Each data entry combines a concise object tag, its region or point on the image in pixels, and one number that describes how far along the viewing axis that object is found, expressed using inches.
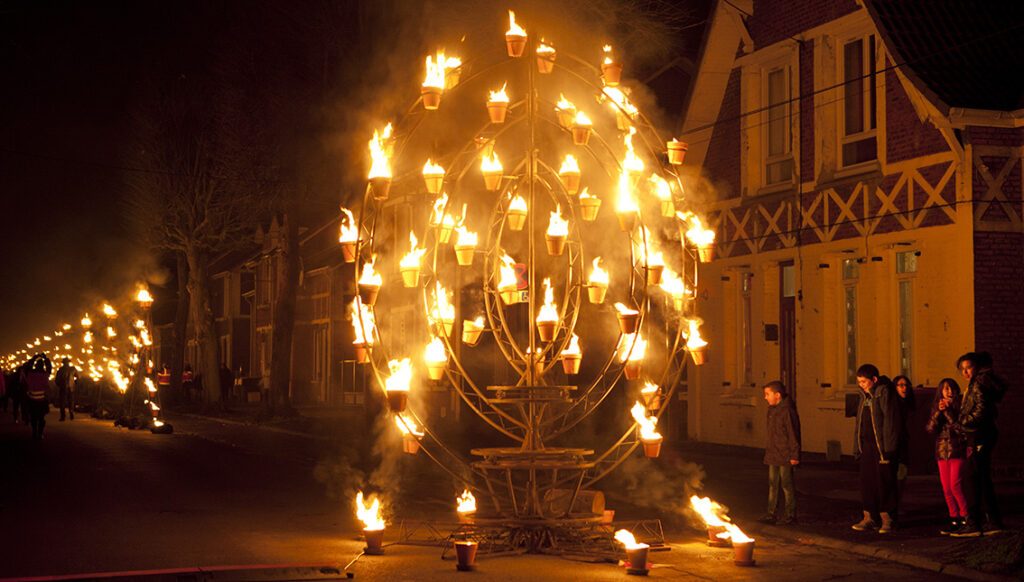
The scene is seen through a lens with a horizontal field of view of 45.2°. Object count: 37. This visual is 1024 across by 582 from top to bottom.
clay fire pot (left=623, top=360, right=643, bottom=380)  439.8
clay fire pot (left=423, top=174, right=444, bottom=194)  457.1
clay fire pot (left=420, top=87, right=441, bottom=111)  436.8
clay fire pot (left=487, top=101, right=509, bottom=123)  441.4
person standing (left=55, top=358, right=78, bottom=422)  1555.4
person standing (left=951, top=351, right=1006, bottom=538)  478.6
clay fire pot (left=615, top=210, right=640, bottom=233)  421.7
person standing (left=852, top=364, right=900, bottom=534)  492.4
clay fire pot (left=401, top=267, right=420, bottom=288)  434.3
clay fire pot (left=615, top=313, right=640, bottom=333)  423.3
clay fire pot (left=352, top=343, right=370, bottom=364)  444.1
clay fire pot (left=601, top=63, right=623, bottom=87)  460.8
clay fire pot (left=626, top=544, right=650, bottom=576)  384.8
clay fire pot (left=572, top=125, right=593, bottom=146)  447.8
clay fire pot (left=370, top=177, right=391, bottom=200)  429.4
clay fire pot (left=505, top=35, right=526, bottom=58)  439.5
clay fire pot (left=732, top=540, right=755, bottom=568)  408.8
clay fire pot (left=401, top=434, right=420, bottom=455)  442.2
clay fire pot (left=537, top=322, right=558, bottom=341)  434.0
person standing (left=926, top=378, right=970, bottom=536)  482.0
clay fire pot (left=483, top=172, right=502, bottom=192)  445.4
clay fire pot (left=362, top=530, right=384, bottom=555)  426.6
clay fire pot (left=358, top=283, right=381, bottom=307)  429.1
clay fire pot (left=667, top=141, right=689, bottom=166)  463.5
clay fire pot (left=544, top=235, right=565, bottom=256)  428.1
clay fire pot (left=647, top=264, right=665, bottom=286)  442.9
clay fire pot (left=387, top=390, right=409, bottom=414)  406.6
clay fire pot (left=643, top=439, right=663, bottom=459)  434.7
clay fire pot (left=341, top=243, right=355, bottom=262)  450.9
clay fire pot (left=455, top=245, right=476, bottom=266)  444.9
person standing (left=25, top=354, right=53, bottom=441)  1040.8
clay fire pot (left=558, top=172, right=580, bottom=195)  445.4
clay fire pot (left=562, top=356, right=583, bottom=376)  442.0
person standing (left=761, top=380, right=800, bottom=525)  515.2
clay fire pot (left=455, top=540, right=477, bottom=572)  391.5
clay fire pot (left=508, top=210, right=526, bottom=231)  452.8
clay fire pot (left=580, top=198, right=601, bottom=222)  451.5
